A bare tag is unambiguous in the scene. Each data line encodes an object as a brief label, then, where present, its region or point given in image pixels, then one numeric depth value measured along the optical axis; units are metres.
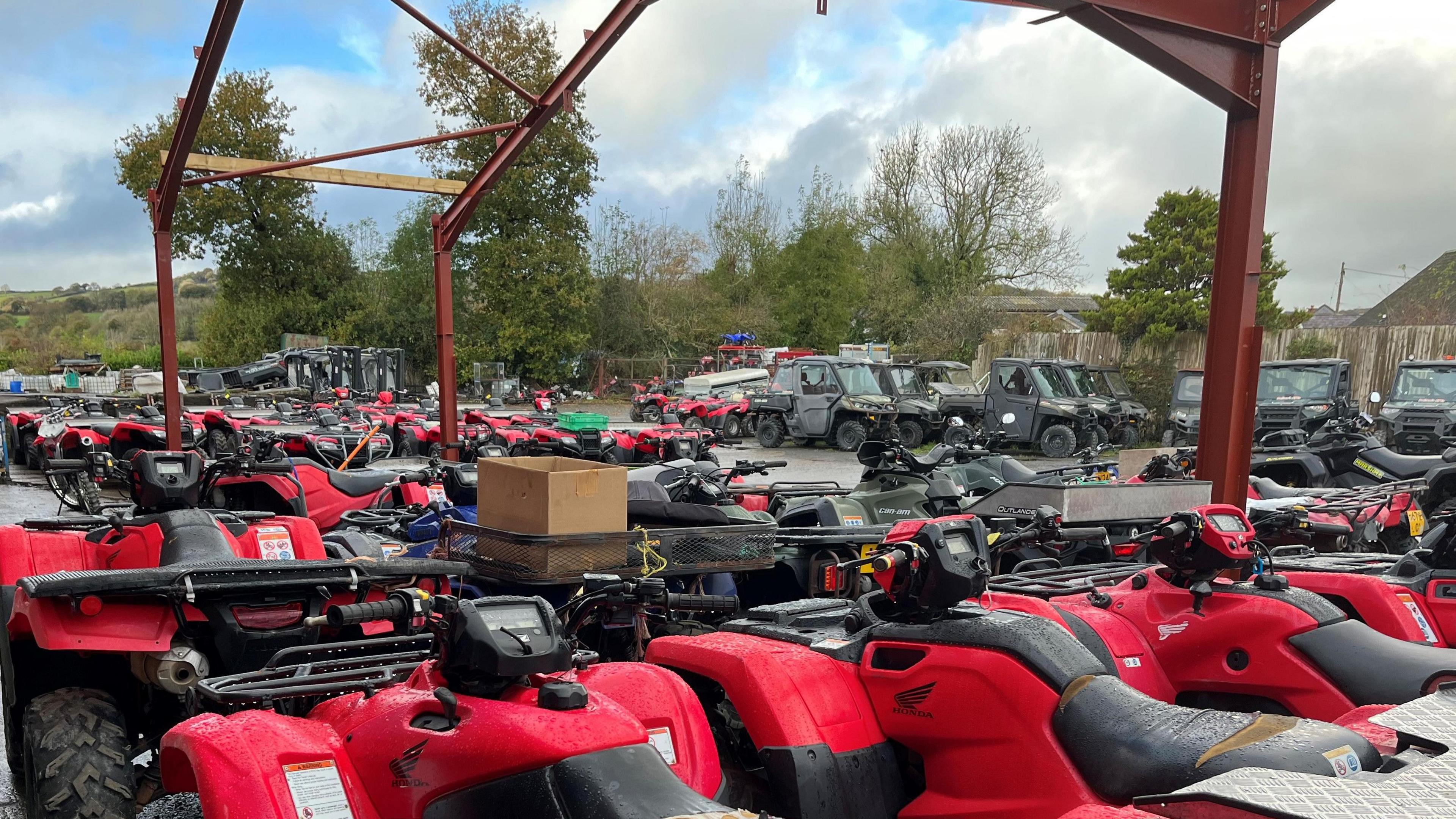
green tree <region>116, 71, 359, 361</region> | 33.72
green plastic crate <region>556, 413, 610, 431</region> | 13.66
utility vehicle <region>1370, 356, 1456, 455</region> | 14.63
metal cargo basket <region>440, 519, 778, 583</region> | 4.50
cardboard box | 4.48
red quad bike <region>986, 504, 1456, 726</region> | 3.20
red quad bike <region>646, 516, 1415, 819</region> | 2.46
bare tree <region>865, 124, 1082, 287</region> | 32.69
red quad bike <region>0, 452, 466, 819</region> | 3.14
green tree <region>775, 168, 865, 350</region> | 37.62
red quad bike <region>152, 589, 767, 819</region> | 2.01
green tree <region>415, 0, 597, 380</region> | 33.31
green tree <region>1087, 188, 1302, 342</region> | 23.89
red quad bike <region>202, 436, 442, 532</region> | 7.52
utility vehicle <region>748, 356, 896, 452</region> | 19.83
